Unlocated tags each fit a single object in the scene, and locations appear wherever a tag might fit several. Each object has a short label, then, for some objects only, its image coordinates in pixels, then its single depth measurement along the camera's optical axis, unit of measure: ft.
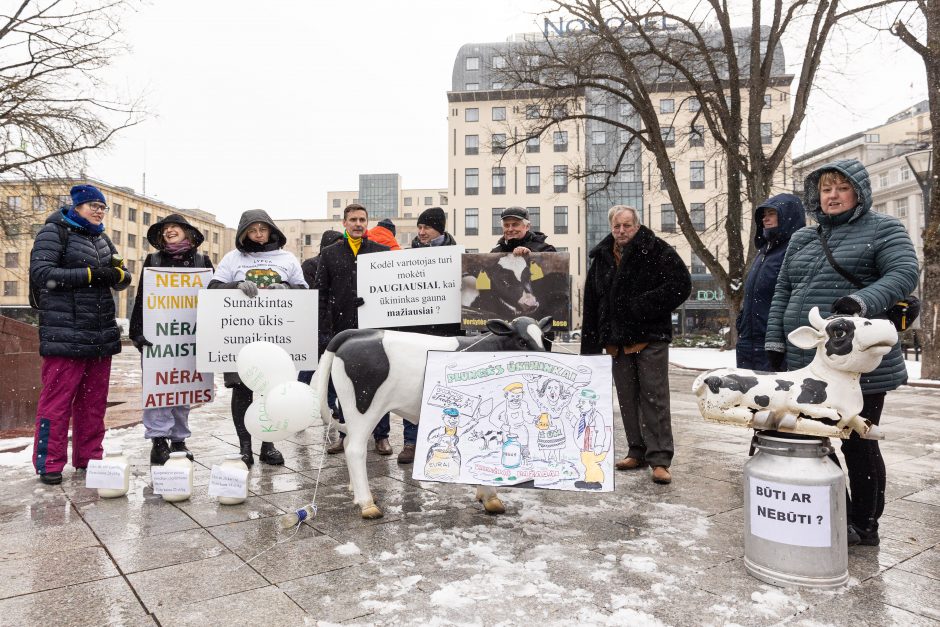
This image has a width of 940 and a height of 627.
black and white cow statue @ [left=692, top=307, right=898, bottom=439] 8.21
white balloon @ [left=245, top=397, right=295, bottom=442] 10.75
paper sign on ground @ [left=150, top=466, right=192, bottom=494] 12.34
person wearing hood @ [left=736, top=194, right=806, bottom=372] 14.97
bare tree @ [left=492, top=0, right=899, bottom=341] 46.26
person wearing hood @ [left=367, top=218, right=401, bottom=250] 18.37
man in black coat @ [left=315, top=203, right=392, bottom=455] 17.03
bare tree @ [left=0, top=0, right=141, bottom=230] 43.73
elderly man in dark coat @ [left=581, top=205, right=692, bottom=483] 14.35
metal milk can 8.27
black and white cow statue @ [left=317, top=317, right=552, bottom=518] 11.49
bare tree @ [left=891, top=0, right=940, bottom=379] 37.86
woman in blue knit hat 14.12
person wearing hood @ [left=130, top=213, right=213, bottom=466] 15.72
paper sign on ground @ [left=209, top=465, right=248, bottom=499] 12.00
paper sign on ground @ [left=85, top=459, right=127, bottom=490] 12.46
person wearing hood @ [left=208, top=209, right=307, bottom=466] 15.40
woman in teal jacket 9.20
